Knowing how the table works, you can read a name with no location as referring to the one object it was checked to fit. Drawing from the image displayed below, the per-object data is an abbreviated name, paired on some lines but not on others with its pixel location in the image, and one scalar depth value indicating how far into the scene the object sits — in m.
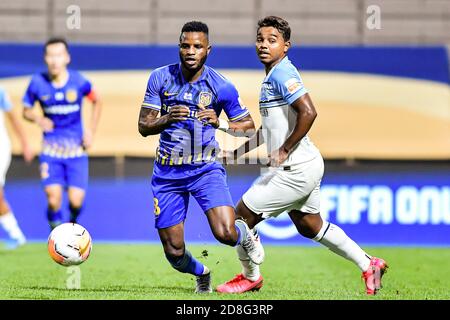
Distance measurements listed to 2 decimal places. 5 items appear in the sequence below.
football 15.20
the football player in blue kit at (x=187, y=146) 14.67
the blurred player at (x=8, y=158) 23.77
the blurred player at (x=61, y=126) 23.64
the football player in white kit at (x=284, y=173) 14.84
